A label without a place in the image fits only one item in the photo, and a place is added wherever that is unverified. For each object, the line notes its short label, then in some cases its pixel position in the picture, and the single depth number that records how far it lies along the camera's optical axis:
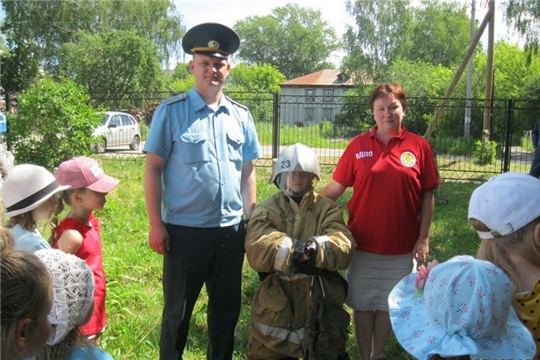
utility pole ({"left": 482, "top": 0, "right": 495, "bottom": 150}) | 13.44
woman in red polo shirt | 2.96
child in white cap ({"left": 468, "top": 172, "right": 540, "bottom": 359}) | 1.62
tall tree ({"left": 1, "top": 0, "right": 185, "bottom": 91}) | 25.36
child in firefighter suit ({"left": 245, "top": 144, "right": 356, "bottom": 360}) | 2.62
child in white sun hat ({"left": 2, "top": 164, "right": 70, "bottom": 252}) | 2.46
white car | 15.70
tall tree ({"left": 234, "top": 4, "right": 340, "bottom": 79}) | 59.03
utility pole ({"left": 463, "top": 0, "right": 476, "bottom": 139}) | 21.41
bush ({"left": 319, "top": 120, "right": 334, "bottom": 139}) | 18.98
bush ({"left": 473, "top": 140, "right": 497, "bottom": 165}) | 13.59
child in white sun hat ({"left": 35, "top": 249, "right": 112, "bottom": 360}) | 1.54
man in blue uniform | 2.74
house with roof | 46.74
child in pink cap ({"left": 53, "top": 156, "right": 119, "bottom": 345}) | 2.66
